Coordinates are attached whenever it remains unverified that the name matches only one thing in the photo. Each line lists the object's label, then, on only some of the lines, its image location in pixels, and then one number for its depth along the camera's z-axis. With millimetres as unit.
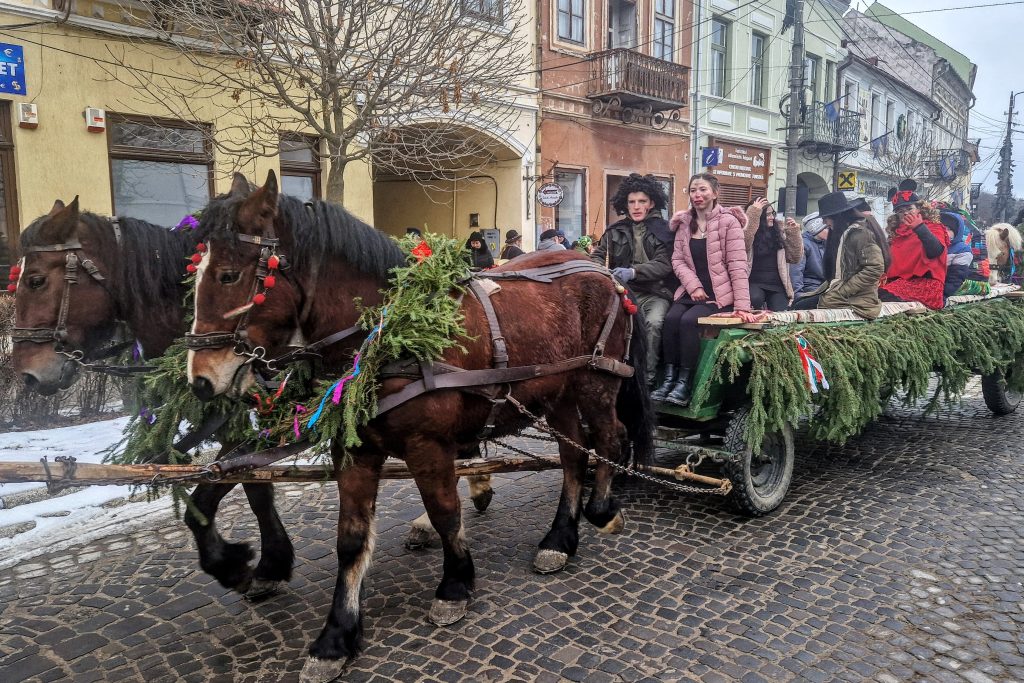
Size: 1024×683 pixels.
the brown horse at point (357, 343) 2635
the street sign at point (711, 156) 18047
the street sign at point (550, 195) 13359
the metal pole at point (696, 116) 17828
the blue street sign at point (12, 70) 7695
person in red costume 6230
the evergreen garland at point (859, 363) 4246
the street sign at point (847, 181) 17812
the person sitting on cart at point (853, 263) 5430
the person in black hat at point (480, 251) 7973
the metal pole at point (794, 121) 15094
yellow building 7918
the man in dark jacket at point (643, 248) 4998
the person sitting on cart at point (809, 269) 7562
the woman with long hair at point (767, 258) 5426
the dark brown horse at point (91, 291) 3029
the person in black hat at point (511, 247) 11000
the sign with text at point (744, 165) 19203
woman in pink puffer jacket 4594
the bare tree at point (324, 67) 7195
